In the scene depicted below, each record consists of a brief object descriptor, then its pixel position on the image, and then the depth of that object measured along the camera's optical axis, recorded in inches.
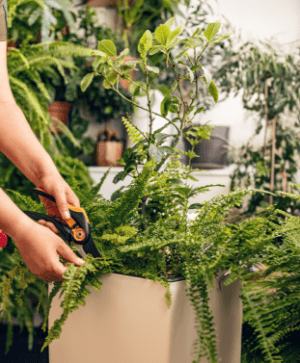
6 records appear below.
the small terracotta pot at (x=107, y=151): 84.6
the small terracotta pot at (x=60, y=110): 81.3
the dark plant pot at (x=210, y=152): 81.9
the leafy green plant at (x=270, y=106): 78.3
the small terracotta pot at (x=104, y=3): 92.0
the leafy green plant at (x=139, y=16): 89.2
